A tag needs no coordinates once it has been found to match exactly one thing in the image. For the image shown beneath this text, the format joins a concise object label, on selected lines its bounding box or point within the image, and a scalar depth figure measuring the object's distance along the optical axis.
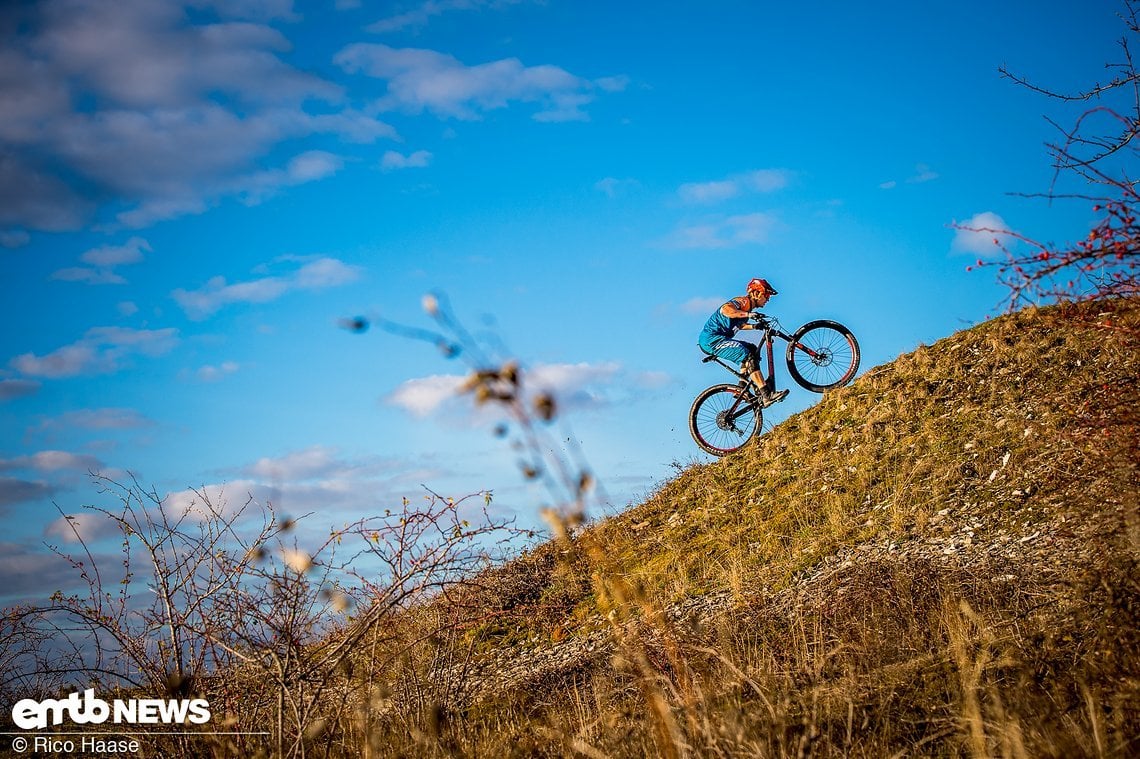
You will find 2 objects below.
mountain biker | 12.48
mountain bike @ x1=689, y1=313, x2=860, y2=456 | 12.73
